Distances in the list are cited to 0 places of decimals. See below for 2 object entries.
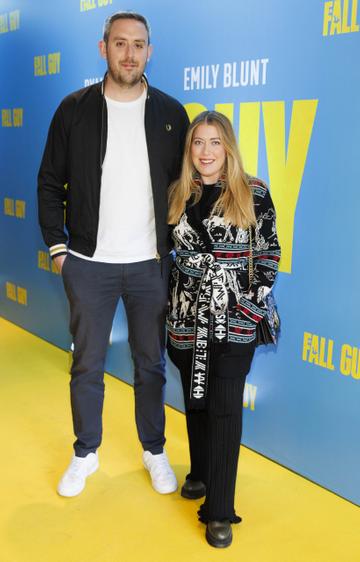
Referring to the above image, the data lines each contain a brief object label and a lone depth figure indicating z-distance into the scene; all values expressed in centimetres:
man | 230
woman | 207
